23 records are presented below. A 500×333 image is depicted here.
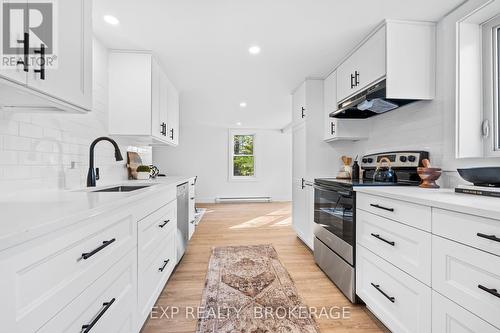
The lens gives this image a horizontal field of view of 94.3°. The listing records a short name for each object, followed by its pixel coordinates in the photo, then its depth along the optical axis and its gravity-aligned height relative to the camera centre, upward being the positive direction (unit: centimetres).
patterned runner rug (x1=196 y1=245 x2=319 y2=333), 153 -104
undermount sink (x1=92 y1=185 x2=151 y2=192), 196 -18
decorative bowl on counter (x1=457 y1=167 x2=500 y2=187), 127 -4
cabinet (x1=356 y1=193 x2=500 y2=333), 91 -49
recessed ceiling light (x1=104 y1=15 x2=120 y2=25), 179 +116
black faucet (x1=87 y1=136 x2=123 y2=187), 175 -4
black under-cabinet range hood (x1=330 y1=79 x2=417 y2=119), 193 +60
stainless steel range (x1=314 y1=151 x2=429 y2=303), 183 -43
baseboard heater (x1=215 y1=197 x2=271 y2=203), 653 -90
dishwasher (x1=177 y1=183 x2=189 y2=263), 243 -57
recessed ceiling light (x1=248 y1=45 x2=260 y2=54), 225 +117
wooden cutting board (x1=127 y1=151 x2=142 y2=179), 267 +3
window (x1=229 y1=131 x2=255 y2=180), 679 +37
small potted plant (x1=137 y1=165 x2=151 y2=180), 262 -5
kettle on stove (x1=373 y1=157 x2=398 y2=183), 210 -4
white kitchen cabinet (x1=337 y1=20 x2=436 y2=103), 183 +88
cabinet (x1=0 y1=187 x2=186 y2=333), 59 -38
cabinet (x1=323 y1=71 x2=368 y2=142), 270 +50
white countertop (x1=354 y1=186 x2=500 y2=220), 91 -15
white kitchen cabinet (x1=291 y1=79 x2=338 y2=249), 303 +27
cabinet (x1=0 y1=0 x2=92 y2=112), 84 +46
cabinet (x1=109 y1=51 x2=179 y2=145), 233 +74
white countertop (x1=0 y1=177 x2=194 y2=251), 59 -15
